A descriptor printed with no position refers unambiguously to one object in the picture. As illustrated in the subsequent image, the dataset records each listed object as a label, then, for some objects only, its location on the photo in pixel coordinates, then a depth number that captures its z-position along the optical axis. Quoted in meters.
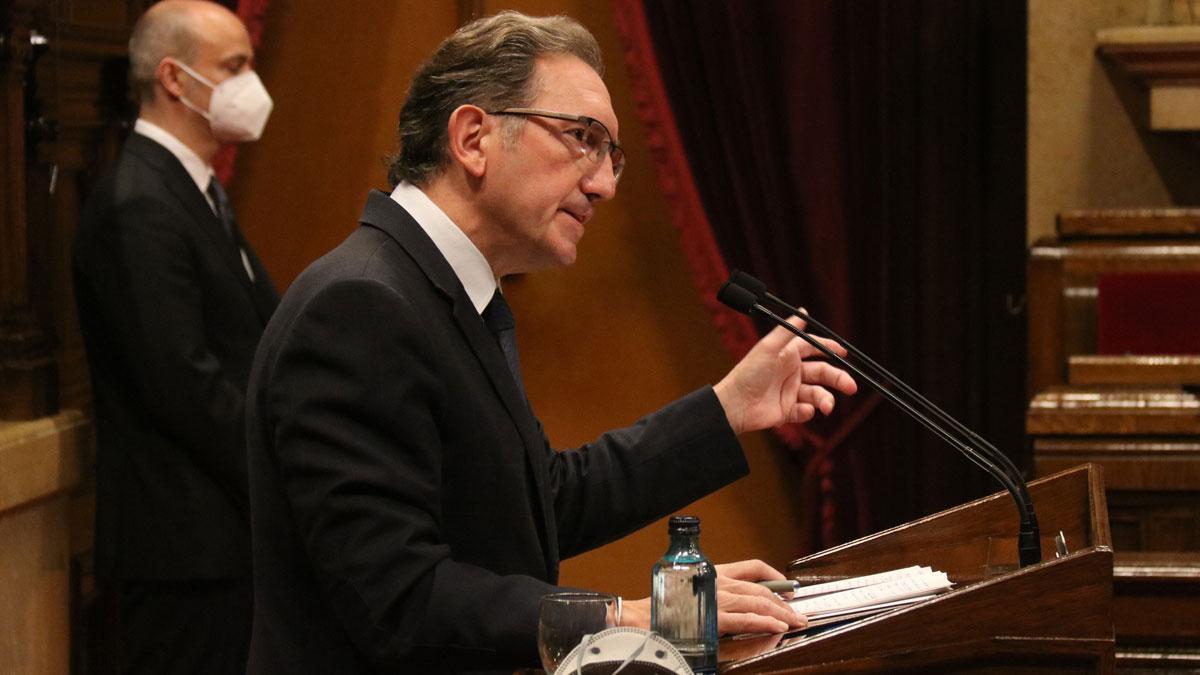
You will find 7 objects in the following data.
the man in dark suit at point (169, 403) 6.84
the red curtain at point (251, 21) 9.16
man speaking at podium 5.61
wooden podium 5.48
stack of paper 5.62
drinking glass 5.52
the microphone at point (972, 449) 5.69
